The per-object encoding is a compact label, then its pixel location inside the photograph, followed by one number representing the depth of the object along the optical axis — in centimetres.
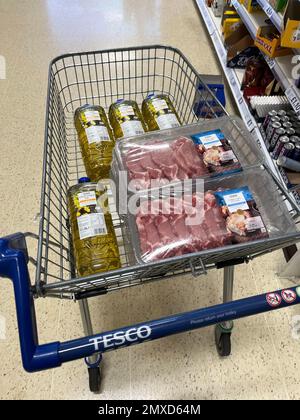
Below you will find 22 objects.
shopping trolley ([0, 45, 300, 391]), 60
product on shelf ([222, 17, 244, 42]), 235
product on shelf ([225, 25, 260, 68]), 224
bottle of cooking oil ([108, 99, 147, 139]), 116
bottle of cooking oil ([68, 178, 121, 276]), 88
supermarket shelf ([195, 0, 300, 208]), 182
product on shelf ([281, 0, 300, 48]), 142
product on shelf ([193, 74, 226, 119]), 146
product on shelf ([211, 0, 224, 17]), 273
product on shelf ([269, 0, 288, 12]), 161
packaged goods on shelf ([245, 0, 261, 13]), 202
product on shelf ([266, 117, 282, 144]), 168
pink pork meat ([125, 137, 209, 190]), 94
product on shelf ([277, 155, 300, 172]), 162
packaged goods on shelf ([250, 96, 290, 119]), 188
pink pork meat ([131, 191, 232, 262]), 80
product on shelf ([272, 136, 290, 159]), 162
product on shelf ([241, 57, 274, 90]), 206
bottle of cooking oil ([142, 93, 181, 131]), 117
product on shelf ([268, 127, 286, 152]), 165
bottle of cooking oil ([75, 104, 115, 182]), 112
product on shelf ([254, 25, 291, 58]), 171
